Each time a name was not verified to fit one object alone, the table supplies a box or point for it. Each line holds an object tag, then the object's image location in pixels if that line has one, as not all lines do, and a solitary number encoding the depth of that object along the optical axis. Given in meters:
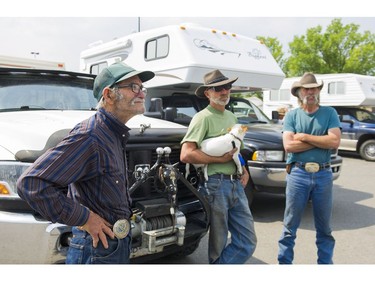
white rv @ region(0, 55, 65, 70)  7.89
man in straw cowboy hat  3.43
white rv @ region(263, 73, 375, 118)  13.23
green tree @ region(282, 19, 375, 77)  23.33
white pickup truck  2.38
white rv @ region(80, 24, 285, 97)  6.48
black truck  5.12
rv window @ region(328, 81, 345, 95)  13.69
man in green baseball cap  1.64
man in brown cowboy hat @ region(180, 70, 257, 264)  3.03
